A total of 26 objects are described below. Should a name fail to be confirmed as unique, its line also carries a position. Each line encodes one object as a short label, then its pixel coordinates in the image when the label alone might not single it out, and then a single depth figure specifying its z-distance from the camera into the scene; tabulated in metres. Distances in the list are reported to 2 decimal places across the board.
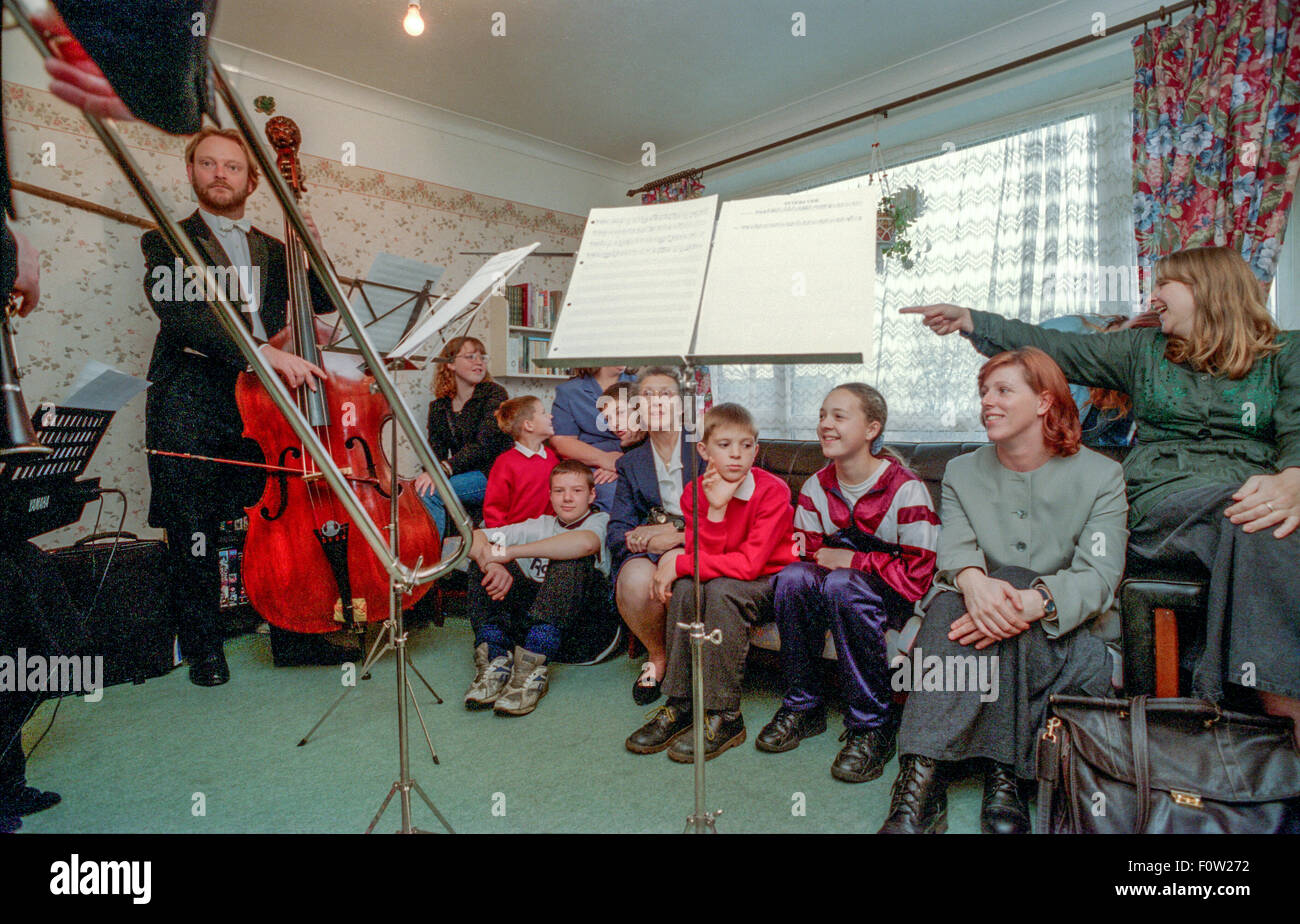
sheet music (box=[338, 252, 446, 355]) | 1.92
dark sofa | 1.34
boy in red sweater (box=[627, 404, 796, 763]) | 1.73
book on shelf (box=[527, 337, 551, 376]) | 4.18
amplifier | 2.15
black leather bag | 1.12
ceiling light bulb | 2.45
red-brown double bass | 1.93
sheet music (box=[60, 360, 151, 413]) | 1.43
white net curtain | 2.94
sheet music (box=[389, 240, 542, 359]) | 1.12
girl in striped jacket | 1.65
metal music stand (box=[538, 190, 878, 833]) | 0.99
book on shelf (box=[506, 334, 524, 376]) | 4.08
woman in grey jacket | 1.38
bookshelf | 4.08
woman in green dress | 1.27
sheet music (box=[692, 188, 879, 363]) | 0.97
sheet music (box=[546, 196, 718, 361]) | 1.05
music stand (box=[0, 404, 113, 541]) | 1.37
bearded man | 2.22
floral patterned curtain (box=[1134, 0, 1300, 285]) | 2.28
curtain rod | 2.51
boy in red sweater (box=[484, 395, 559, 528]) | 2.40
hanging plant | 3.47
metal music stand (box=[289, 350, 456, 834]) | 1.09
